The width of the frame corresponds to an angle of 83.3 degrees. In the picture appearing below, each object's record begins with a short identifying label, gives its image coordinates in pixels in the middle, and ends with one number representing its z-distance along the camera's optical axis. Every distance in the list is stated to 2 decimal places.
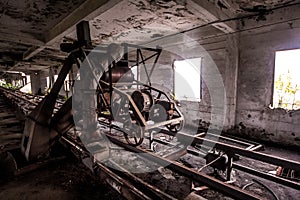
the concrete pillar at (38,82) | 15.61
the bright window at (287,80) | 3.96
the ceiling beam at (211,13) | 3.27
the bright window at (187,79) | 5.89
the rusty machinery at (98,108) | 2.66
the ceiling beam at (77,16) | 3.03
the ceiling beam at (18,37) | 4.89
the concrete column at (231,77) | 4.68
